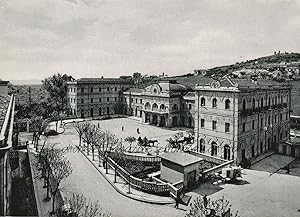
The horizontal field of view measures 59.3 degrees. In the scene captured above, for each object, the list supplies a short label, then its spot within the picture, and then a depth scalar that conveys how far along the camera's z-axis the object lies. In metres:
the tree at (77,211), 17.19
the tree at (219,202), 20.11
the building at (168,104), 55.94
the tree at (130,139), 42.50
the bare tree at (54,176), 24.09
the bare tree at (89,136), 35.91
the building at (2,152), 7.72
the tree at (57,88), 73.56
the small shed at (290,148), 36.17
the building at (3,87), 34.85
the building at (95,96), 68.12
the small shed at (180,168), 25.33
